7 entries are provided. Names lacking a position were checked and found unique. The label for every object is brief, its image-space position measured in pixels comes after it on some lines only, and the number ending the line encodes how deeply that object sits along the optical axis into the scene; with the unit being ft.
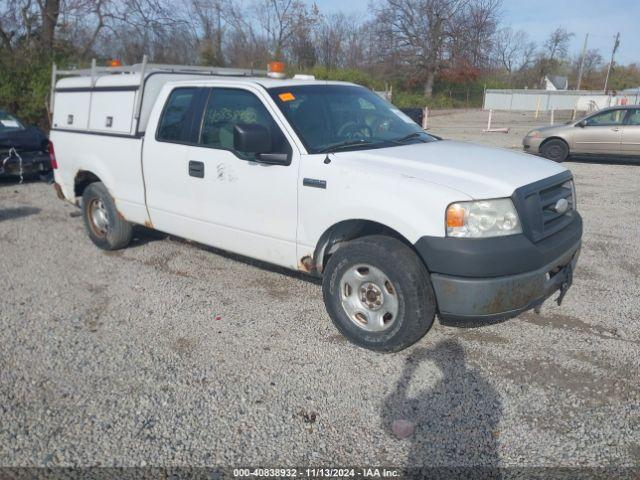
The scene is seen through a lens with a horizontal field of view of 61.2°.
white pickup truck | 11.33
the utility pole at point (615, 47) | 200.54
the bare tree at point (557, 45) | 252.42
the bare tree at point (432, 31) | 164.35
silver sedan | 42.65
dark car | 32.68
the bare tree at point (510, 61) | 239.09
